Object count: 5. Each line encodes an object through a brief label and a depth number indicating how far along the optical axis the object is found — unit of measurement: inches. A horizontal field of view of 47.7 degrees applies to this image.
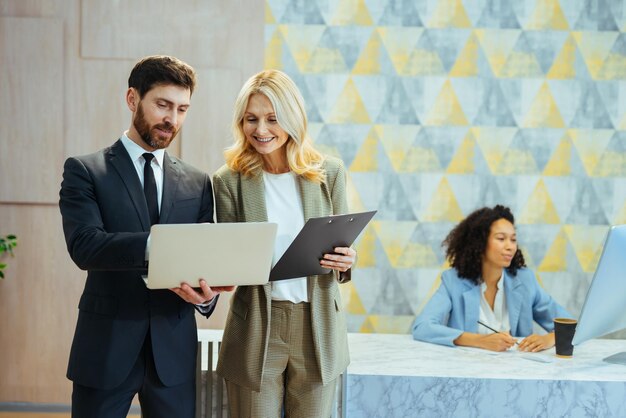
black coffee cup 93.8
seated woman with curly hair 117.3
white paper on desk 93.7
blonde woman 75.8
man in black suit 68.2
